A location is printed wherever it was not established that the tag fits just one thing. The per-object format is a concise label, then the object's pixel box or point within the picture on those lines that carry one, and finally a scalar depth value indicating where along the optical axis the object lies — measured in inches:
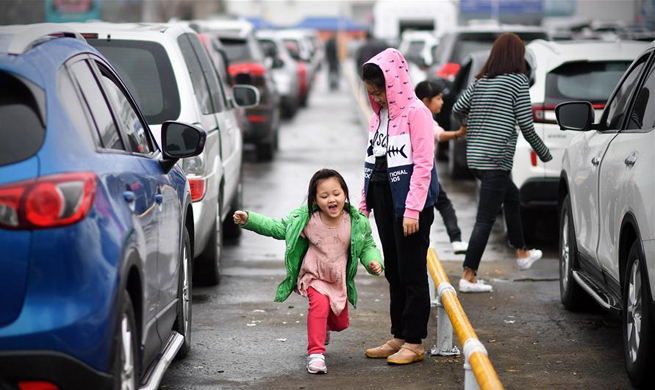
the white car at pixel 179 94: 607.5
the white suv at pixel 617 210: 426.1
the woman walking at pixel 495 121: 632.5
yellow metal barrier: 348.8
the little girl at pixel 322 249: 478.4
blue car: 303.2
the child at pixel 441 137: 716.2
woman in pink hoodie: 471.4
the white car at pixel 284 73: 1963.7
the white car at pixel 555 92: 782.5
